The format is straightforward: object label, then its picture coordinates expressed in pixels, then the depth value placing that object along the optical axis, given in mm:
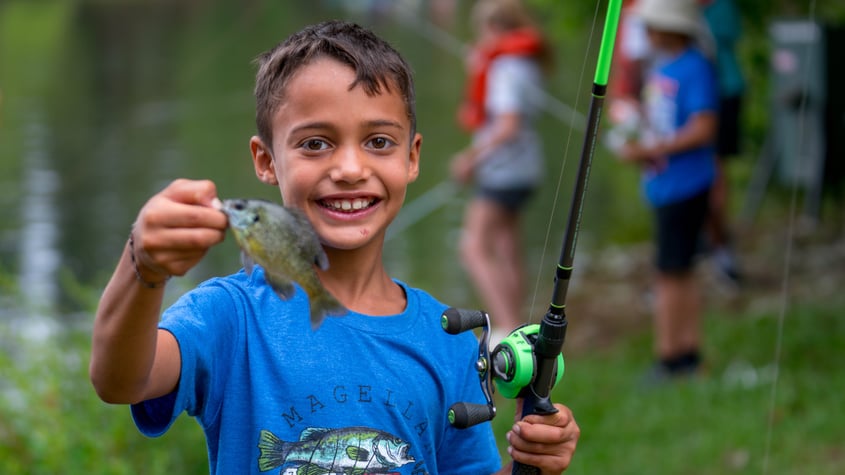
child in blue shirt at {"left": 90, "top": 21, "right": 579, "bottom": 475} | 1533
